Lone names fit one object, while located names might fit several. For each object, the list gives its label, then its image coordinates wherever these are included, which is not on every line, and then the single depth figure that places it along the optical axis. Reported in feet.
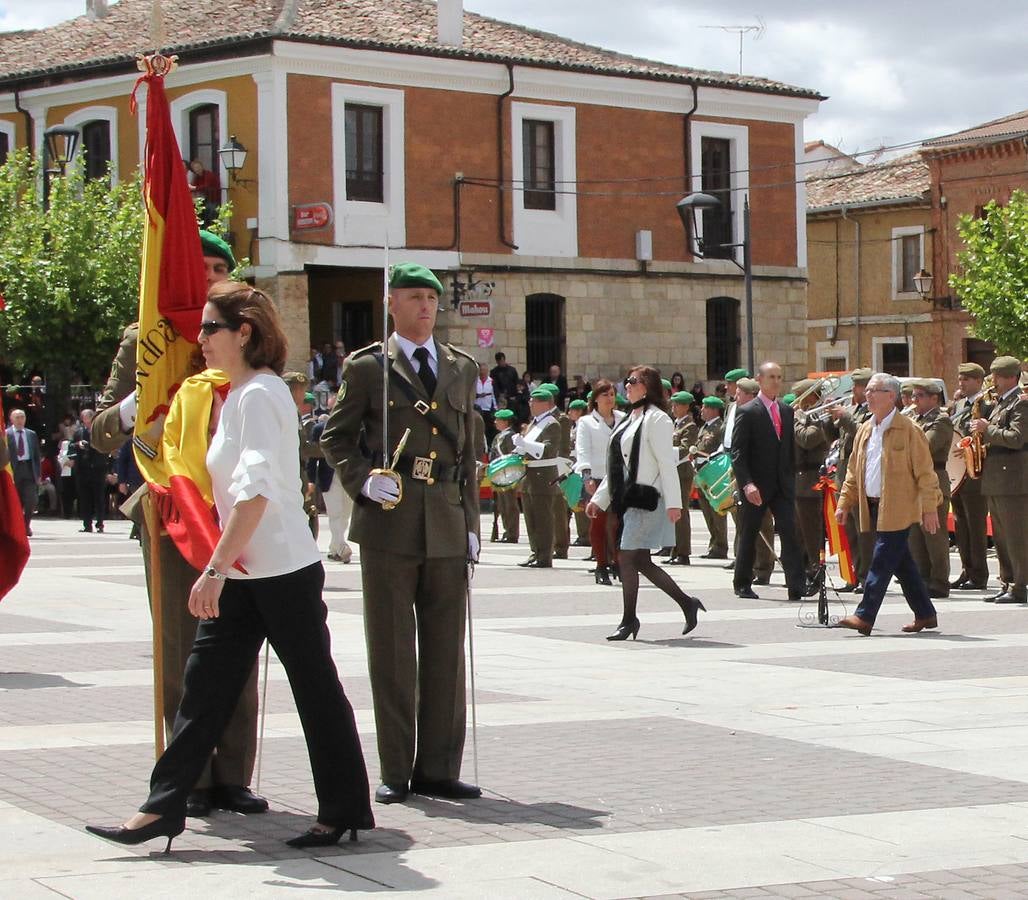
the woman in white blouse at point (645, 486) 42.98
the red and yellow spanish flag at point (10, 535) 32.22
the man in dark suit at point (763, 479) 53.88
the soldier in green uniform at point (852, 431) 56.29
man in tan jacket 42.98
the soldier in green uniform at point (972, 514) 57.21
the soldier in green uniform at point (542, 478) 67.82
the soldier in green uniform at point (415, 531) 24.29
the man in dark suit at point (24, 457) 66.59
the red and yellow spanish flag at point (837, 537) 56.44
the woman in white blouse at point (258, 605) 20.63
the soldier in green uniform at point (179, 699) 23.09
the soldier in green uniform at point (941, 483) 54.08
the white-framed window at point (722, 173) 139.74
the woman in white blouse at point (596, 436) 63.67
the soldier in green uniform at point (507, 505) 77.25
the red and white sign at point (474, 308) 124.36
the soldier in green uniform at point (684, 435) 72.84
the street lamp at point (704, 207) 92.22
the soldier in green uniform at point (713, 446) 70.28
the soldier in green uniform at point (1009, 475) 52.90
